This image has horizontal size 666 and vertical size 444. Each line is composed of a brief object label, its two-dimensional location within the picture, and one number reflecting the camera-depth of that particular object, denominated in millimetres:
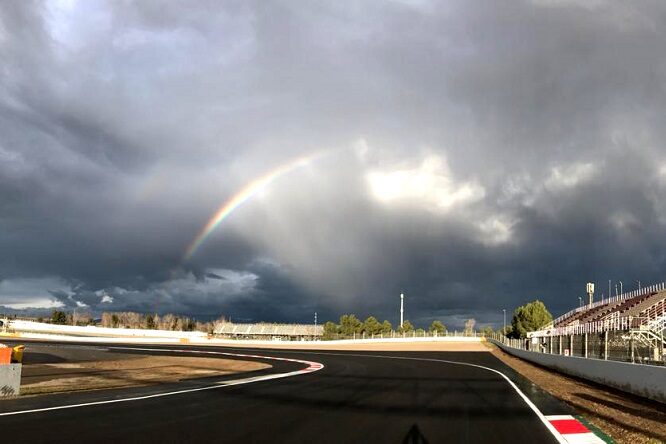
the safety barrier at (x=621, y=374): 17219
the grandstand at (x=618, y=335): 21947
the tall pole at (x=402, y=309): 126688
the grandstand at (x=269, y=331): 164875
